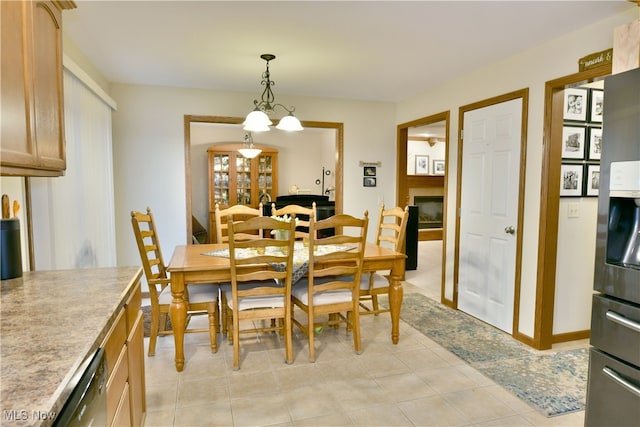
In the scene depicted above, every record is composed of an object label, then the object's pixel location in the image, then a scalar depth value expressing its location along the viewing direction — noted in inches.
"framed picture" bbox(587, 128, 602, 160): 121.8
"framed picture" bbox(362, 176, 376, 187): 199.9
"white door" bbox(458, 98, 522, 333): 127.8
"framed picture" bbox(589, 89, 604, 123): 121.6
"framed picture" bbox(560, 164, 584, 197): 118.2
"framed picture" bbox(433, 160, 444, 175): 345.5
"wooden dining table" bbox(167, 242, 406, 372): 99.8
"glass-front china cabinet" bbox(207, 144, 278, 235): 283.6
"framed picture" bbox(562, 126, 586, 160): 119.0
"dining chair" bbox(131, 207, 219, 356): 107.8
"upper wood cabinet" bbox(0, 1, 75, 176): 51.6
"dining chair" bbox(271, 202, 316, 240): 137.7
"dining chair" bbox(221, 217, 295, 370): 96.8
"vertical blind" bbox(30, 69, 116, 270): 93.9
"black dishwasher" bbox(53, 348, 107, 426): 32.9
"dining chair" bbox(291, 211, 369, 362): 104.9
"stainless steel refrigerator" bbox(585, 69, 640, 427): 64.8
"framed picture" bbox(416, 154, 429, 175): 341.4
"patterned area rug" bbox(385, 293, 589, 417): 91.0
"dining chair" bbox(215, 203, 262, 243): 137.9
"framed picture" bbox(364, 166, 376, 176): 199.8
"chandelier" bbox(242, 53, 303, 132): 120.1
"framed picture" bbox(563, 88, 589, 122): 119.1
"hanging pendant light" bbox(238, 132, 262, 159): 232.1
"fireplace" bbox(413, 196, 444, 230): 345.4
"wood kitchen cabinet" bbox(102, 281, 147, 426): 51.3
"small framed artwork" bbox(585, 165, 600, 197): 121.2
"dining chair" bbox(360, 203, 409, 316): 123.2
